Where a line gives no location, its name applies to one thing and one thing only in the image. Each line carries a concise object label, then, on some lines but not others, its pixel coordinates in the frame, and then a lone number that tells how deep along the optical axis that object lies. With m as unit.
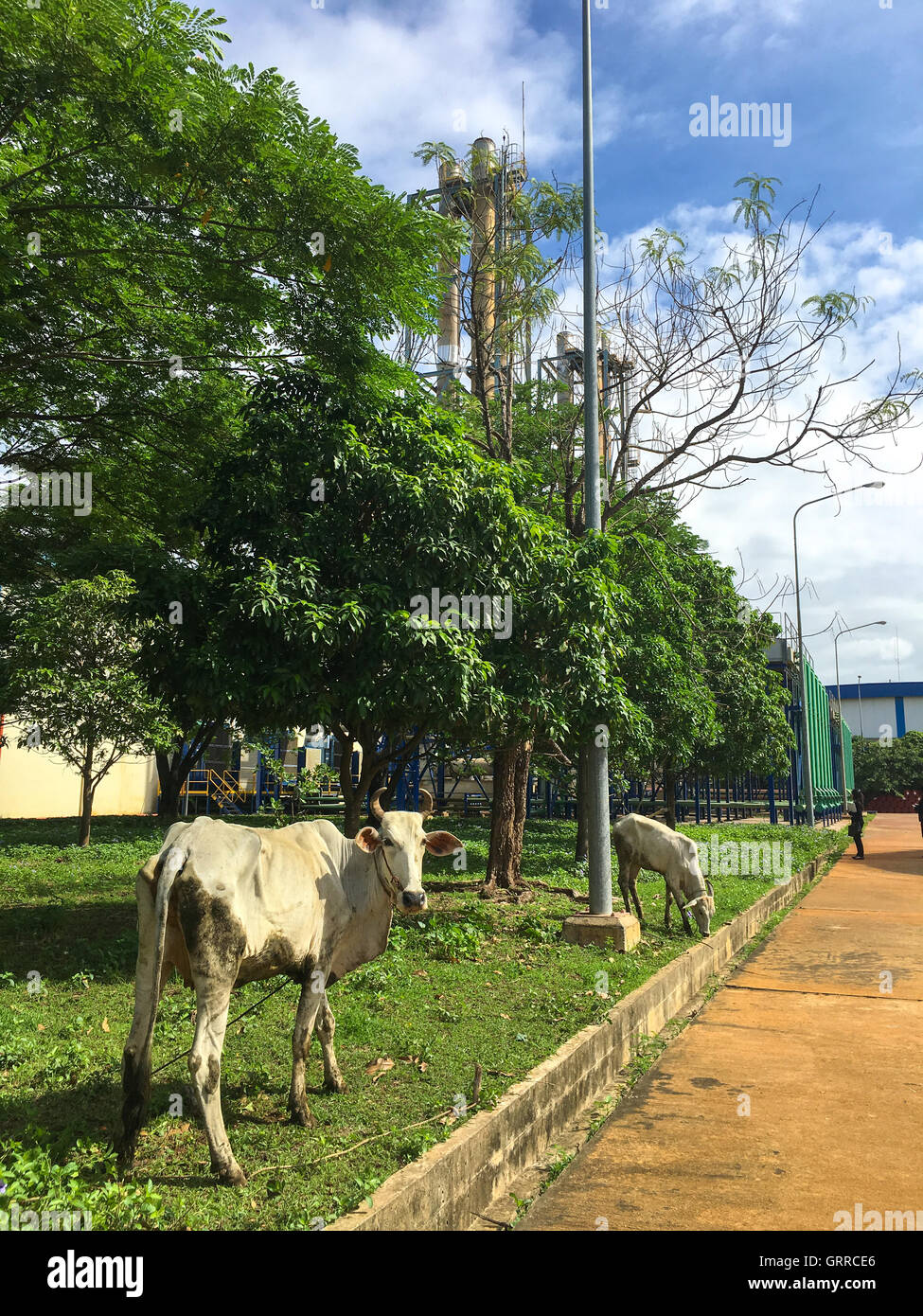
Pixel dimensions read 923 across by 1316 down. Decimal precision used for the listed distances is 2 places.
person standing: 26.05
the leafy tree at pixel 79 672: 13.54
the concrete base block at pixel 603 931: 9.32
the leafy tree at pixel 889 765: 62.47
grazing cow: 10.83
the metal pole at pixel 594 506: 9.55
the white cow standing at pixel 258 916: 4.12
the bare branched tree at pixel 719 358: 11.52
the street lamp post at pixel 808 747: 29.16
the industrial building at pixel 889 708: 77.50
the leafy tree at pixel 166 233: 6.82
